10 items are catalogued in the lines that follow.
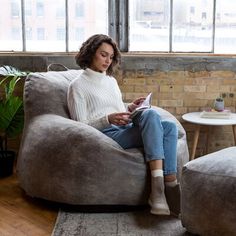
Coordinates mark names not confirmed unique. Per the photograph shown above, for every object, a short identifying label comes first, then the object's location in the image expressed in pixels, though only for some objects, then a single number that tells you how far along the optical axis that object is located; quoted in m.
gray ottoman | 1.97
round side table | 3.11
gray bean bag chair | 2.43
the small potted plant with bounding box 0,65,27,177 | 3.12
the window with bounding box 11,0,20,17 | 3.58
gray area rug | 2.25
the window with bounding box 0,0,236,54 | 3.55
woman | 2.43
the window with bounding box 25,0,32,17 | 3.57
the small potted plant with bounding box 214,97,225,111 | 3.36
